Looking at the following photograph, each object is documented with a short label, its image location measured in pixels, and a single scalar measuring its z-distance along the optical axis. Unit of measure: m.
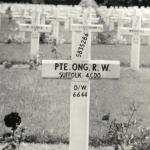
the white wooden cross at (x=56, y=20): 16.67
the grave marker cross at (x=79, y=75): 6.12
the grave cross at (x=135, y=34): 12.38
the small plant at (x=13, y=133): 5.89
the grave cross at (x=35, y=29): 12.91
